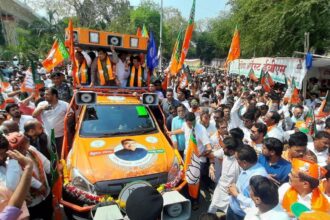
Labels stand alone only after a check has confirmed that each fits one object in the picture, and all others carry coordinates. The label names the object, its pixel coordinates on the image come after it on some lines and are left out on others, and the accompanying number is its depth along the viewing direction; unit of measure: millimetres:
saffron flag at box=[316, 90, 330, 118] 6266
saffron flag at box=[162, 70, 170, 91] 8995
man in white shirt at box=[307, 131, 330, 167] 4234
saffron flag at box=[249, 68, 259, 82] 12922
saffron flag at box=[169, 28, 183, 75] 9695
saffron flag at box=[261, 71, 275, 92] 10281
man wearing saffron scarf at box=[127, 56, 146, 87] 6891
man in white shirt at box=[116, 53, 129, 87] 6820
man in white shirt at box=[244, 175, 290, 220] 2405
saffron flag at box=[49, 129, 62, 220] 3721
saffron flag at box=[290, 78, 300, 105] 7965
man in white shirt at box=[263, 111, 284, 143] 4953
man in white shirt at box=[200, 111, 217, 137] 5629
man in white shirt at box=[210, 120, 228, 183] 4832
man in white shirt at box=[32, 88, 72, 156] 5652
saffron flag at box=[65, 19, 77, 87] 5988
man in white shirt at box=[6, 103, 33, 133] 5086
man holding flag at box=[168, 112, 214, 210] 4566
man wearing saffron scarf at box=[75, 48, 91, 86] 6652
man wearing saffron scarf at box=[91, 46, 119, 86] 6445
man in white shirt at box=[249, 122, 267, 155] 4395
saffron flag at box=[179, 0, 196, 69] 8516
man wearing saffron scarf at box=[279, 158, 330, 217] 2600
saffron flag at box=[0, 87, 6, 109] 6640
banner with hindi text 11352
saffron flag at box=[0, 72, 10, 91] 8248
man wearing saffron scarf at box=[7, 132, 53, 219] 3088
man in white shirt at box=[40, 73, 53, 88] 12736
